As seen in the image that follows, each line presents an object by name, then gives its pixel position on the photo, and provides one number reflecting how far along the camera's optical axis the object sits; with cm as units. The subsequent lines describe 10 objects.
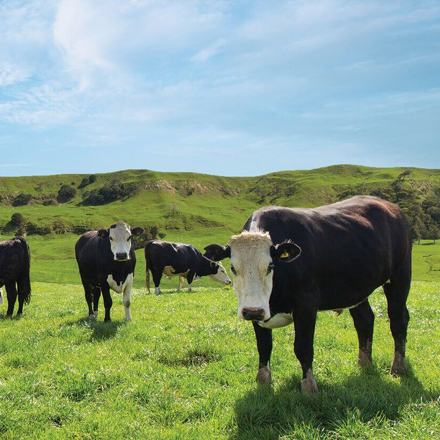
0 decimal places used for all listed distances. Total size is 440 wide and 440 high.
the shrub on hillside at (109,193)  18138
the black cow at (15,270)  1739
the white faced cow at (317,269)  702
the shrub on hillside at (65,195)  19500
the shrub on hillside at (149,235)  10237
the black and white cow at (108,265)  1531
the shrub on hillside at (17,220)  12638
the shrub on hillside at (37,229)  12231
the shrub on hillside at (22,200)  18591
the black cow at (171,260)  2988
